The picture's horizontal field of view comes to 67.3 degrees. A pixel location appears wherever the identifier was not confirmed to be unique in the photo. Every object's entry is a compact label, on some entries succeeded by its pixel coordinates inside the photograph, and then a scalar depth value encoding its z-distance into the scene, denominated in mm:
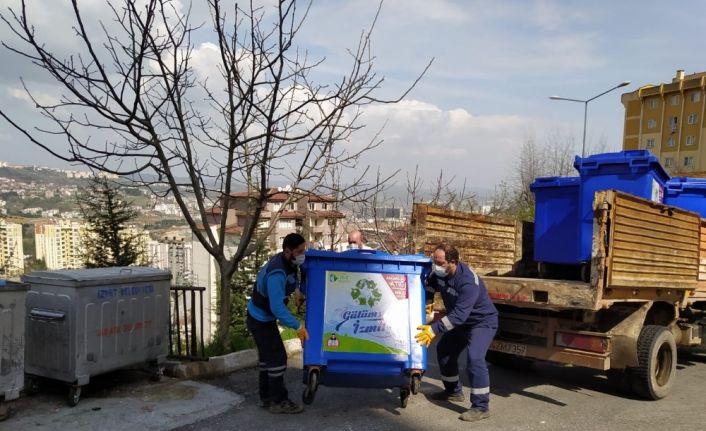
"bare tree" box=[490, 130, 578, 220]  16509
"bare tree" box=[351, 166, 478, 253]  10391
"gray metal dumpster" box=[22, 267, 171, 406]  4398
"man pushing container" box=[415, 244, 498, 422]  4707
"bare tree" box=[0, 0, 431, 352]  4930
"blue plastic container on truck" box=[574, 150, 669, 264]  5621
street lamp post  21675
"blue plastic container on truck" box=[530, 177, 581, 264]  6027
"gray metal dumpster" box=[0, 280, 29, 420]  4031
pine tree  19281
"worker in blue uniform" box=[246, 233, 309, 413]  4531
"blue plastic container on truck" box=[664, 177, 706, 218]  7027
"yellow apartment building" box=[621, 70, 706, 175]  59875
